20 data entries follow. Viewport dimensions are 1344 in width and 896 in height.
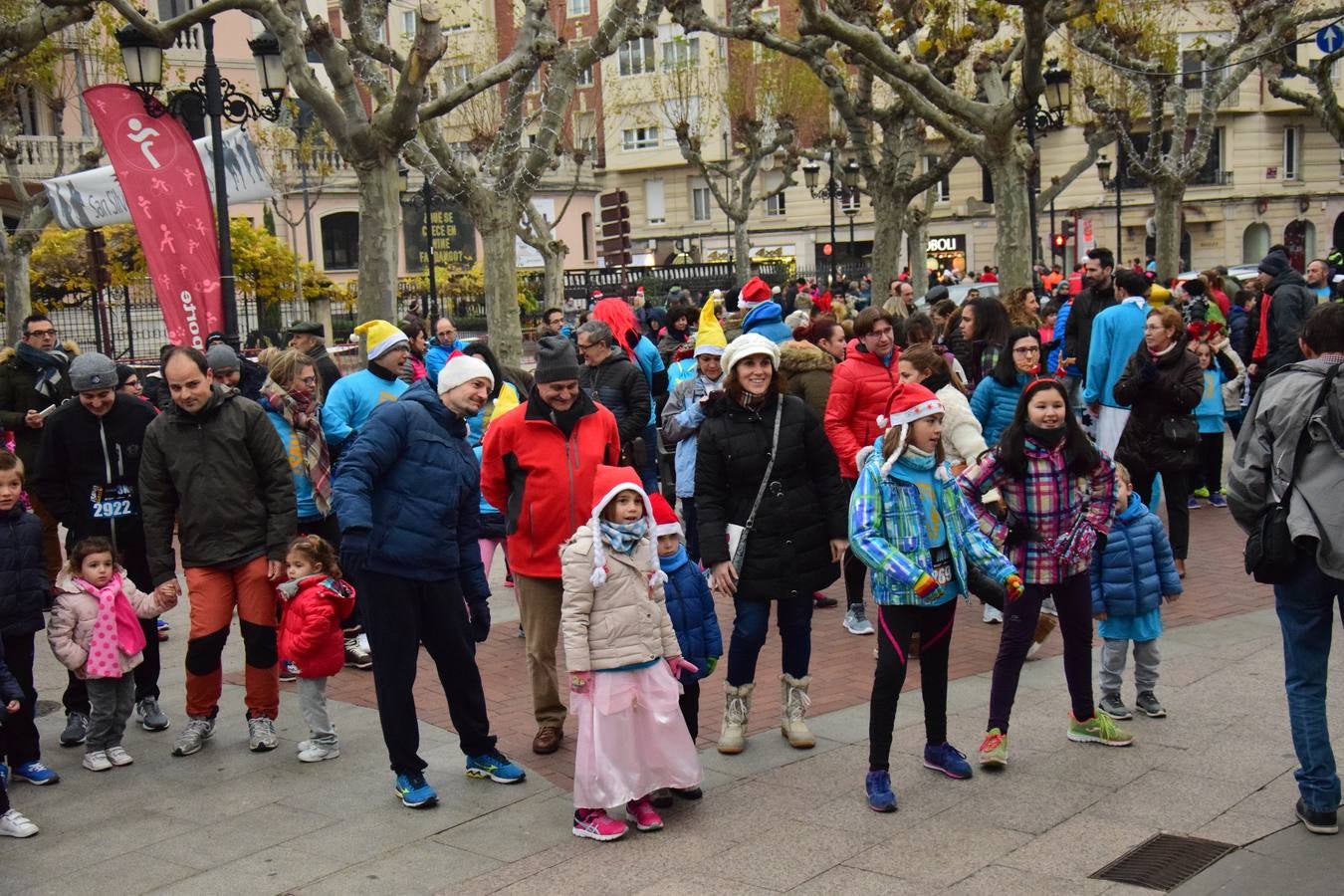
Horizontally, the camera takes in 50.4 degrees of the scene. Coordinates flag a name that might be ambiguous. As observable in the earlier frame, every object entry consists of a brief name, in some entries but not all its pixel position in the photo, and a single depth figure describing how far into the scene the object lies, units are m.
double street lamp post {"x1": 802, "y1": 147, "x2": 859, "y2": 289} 33.47
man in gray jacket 4.95
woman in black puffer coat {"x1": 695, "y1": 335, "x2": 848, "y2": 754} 6.17
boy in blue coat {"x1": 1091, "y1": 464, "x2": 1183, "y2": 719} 6.54
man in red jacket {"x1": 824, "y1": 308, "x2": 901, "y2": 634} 8.38
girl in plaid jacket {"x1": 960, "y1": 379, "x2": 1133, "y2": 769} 6.02
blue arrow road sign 21.61
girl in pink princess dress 5.39
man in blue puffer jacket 5.77
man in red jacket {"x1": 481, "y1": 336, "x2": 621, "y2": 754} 6.29
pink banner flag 11.92
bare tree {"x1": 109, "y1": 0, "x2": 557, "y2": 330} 12.84
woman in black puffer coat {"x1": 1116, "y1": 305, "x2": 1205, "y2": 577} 9.24
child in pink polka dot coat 6.50
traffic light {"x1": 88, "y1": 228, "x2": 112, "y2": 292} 18.47
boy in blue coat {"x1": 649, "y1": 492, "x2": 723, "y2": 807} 5.80
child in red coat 6.45
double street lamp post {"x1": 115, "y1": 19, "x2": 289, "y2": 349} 13.99
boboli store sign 57.64
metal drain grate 4.86
